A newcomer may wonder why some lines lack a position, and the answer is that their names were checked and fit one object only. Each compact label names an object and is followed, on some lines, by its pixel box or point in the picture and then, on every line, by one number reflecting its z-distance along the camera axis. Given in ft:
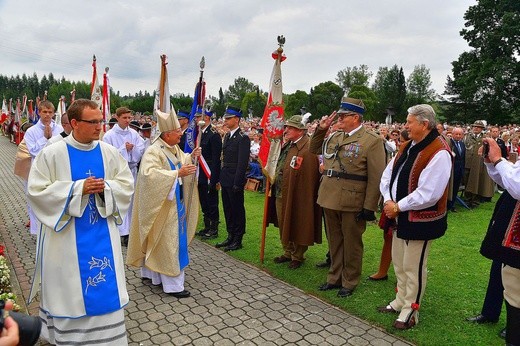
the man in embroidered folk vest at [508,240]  10.79
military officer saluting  15.47
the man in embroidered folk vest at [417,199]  12.69
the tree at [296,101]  182.70
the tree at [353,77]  246.39
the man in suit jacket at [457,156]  31.89
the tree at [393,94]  184.85
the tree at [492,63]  116.47
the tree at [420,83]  254.47
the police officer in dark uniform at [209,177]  23.86
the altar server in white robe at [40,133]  21.77
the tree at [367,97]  180.34
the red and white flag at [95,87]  29.91
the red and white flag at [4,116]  109.04
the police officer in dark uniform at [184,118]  25.94
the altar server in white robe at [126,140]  23.94
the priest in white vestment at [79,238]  10.52
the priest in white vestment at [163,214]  15.44
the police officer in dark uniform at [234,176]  21.67
